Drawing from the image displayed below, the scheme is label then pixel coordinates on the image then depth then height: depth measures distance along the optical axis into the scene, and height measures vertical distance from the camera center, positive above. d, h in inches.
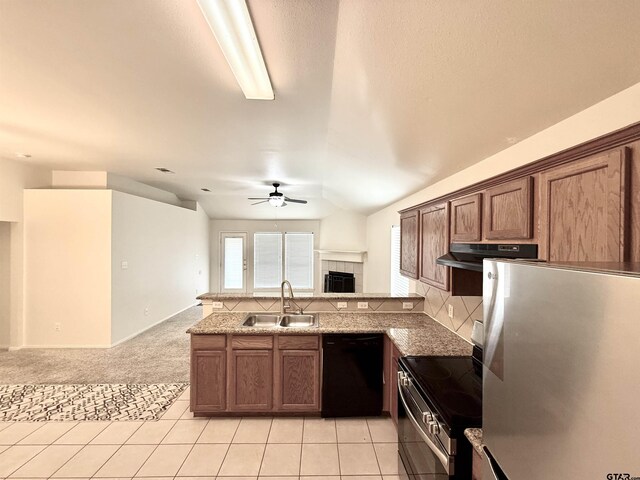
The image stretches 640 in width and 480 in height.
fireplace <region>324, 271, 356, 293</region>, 294.7 -44.5
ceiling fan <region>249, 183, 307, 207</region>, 203.5 +27.5
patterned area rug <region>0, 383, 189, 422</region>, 111.7 -67.0
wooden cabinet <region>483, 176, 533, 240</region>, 55.6 +6.2
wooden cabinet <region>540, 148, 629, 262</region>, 38.9 +4.7
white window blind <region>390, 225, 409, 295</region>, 194.3 -17.5
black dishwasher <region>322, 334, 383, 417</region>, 108.8 -49.9
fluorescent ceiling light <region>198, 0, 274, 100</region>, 46.9 +36.9
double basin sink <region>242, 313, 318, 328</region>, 130.8 -35.9
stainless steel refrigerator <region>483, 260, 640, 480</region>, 21.2 -11.6
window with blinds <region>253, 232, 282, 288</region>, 349.4 -25.6
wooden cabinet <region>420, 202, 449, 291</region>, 89.5 -1.0
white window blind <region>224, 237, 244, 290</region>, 348.5 -29.3
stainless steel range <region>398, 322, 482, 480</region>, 52.6 -34.5
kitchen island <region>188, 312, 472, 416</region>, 108.8 -48.1
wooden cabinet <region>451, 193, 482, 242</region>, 72.9 +5.6
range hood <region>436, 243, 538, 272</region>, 54.8 -2.6
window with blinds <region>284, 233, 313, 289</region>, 350.6 -24.0
